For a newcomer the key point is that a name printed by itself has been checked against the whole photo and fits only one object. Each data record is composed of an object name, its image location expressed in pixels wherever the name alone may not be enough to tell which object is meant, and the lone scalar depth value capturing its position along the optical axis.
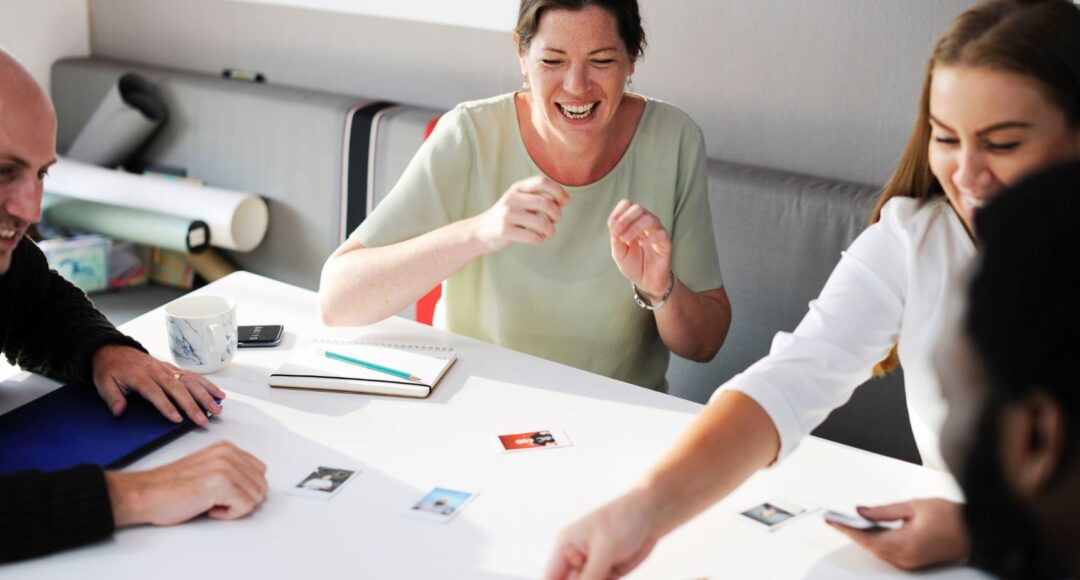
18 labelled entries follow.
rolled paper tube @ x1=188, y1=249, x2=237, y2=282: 2.90
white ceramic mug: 1.46
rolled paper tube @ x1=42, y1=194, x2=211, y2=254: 2.77
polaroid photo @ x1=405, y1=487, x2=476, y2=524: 1.15
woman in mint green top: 1.70
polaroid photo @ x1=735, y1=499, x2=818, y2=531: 1.15
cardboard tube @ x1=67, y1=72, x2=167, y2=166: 2.97
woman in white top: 1.07
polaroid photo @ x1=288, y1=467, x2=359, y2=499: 1.20
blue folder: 1.24
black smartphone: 1.58
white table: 1.08
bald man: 1.09
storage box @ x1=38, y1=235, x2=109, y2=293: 2.70
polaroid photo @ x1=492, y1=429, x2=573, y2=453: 1.31
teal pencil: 1.46
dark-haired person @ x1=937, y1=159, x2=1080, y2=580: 0.52
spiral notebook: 1.44
